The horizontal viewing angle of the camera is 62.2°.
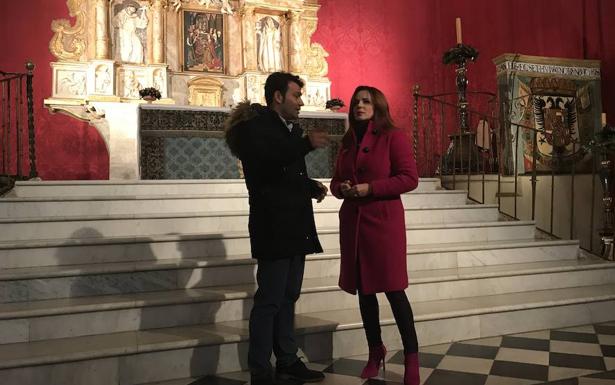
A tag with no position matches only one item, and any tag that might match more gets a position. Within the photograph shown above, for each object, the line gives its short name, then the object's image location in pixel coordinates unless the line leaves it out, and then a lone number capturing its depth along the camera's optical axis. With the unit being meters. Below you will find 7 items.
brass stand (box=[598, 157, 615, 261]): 4.04
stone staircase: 2.31
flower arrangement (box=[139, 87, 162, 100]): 5.56
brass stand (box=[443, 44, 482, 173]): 5.50
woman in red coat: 2.10
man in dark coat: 1.96
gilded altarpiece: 5.71
